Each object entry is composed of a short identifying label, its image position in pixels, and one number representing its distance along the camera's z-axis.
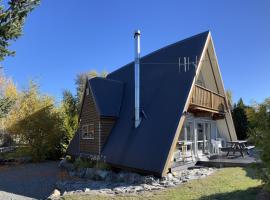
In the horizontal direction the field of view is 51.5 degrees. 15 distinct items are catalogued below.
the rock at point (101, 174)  12.46
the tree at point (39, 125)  22.22
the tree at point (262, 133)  6.14
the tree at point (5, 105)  10.08
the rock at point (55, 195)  8.72
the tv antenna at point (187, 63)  13.07
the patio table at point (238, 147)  15.45
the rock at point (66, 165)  16.58
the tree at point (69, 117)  22.91
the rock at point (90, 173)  13.28
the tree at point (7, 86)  30.85
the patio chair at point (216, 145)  16.64
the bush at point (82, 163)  15.14
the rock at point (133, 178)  10.85
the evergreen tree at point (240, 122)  26.36
